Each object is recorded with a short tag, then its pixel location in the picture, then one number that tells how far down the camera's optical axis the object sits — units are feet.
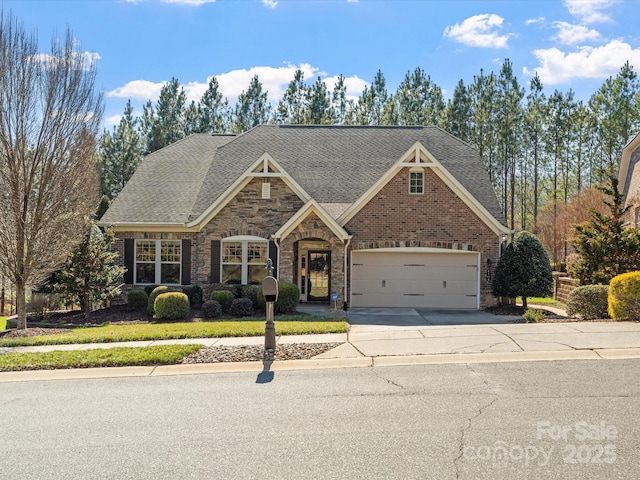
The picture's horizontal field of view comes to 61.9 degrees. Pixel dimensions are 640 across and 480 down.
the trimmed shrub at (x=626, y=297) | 41.68
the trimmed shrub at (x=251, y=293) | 61.87
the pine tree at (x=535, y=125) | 148.36
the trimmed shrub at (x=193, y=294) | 63.98
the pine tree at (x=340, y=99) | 167.53
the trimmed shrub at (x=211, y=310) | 57.06
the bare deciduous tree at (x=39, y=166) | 49.14
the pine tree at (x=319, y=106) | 161.40
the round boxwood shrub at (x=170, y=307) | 56.18
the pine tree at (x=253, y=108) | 169.48
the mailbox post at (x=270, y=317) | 32.83
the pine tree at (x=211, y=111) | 166.71
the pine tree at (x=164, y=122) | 152.05
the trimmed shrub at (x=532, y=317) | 49.49
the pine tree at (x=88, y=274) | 58.49
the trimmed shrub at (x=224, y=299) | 60.29
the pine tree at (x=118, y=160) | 141.18
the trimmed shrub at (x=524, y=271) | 61.52
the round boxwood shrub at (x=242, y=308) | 57.88
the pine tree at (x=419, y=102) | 159.74
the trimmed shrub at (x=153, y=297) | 59.69
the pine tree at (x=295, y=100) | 167.53
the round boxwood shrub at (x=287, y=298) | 56.90
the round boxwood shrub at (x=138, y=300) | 63.57
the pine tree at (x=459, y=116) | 153.17
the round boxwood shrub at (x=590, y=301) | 46.37
